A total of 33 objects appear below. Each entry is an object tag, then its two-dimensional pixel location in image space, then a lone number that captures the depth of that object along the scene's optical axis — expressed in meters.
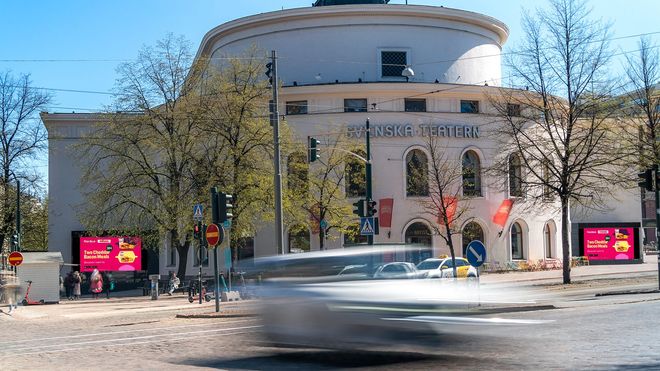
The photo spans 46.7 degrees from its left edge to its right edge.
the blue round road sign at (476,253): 22.11
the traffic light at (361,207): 30.50
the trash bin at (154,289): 36.12
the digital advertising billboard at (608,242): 57.75
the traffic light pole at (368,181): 32.12
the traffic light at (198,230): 27.92
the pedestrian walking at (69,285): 41.25
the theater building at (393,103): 49.09
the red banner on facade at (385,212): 48.75
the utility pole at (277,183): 27.50
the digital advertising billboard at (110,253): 45.72
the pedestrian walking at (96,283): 42.31
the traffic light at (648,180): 29.08
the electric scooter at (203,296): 31.86
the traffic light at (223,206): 23.08
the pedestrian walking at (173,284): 39.12
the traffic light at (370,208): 30.75
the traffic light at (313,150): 30.44
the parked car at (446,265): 34.16
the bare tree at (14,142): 49.38
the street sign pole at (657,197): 29.34
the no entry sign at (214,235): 22.67
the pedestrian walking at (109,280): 44.44
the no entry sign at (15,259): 31.42
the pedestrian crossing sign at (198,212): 26.53
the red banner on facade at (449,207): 46.47
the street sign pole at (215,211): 23.11
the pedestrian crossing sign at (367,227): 29.77
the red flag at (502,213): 50.97
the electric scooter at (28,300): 34.50
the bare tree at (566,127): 34.50
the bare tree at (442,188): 46.19
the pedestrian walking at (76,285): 41.12
